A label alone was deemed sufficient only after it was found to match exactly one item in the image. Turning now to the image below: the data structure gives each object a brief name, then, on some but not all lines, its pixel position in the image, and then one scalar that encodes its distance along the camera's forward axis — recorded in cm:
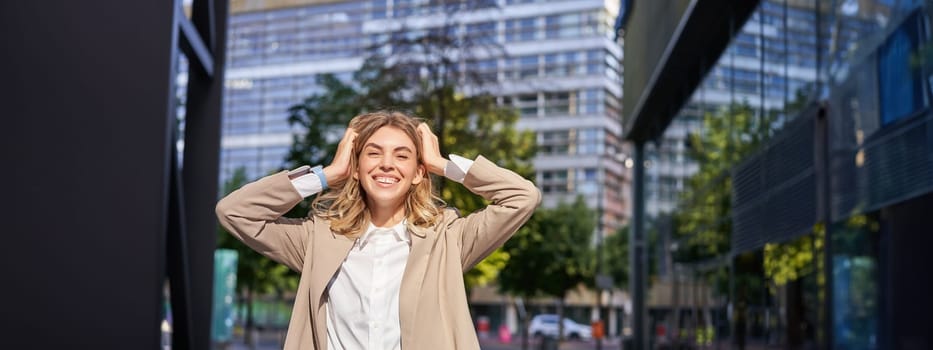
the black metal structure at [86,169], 495
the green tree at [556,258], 3288
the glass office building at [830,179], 649
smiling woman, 231
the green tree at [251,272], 3105
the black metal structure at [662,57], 1161
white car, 4116
